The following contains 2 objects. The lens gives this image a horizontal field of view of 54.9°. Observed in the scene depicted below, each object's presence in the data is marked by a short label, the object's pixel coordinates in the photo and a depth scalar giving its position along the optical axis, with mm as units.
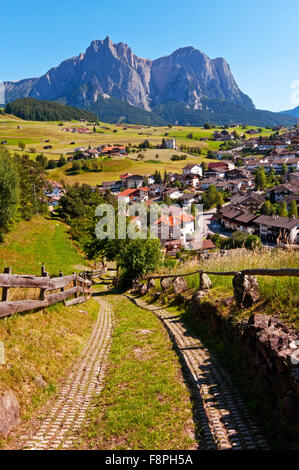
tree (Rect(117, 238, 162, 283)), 23797
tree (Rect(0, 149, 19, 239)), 38875
